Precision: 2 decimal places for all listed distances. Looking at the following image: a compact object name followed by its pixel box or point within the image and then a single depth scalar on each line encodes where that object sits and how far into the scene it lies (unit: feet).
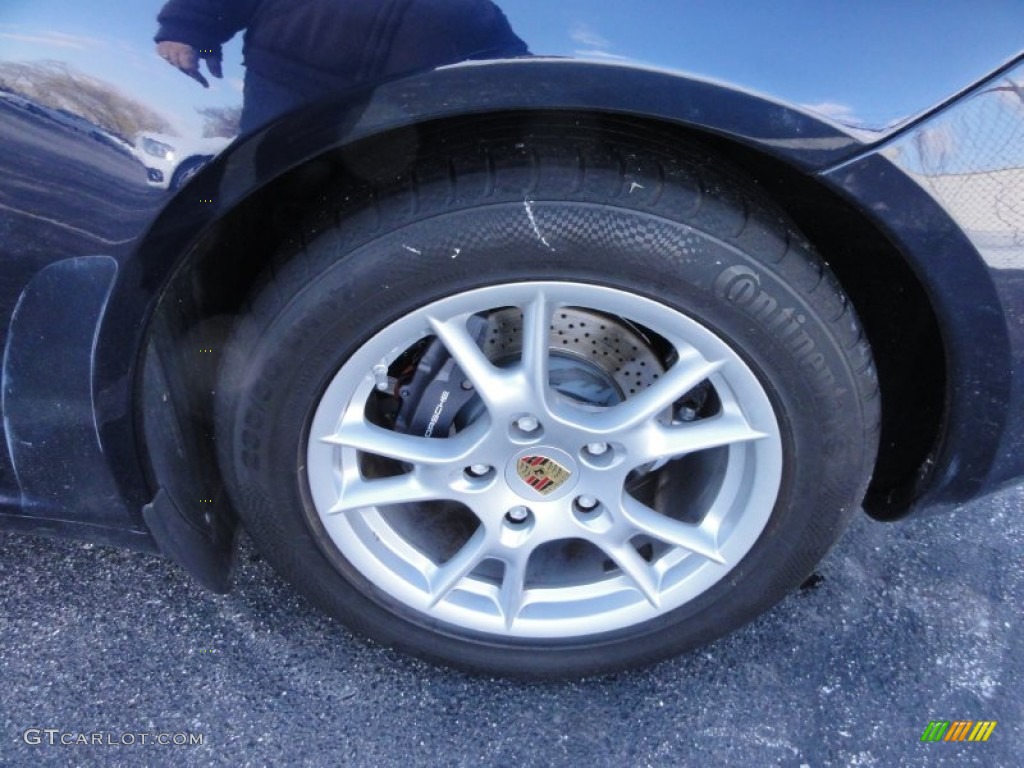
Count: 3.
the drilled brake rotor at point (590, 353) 5.83
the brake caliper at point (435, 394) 5.86
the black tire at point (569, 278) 4.74
